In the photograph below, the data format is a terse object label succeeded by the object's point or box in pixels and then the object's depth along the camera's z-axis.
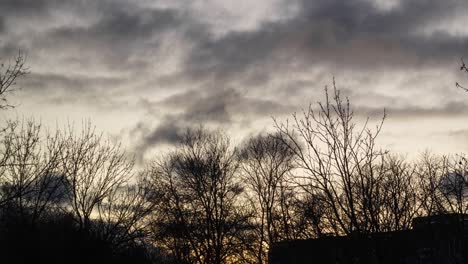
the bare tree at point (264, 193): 35.81
